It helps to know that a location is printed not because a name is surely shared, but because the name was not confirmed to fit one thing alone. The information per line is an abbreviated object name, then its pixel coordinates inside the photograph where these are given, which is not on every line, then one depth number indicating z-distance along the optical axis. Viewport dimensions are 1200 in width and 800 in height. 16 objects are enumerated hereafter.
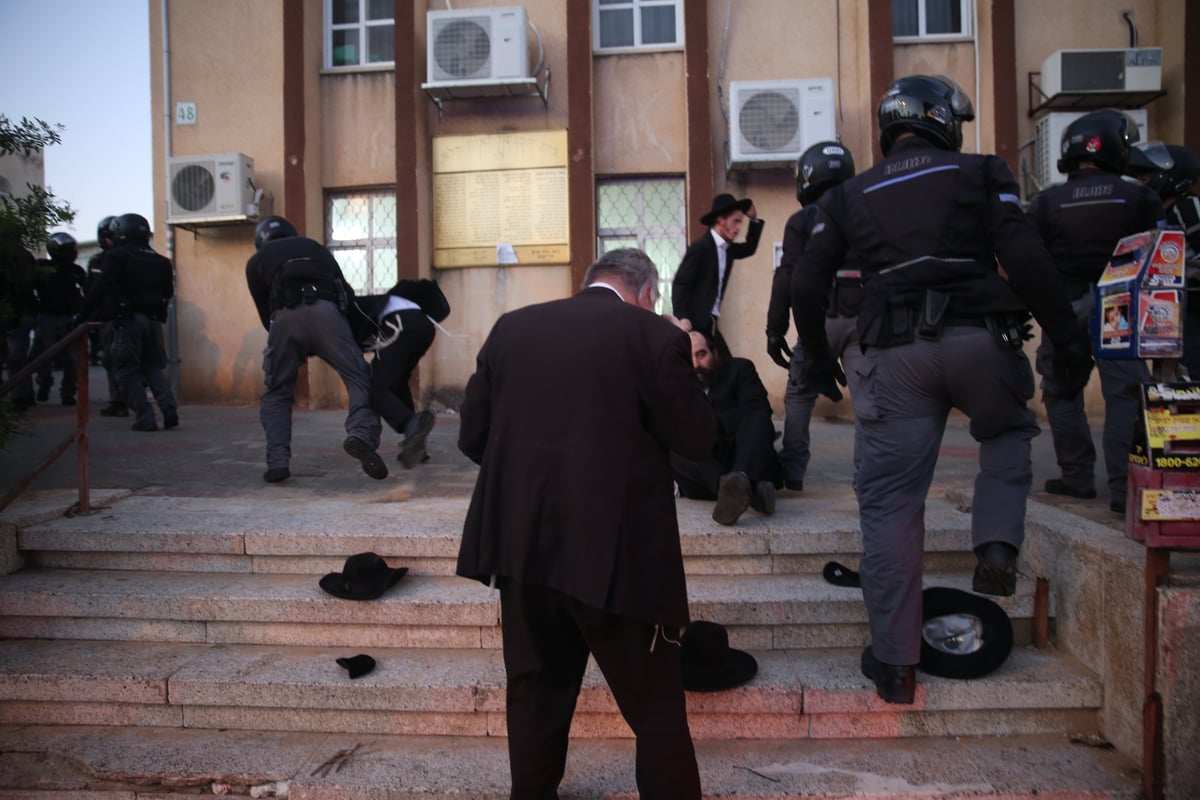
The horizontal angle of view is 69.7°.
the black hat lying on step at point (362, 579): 3.75
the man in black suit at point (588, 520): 2.36
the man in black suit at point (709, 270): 5.64
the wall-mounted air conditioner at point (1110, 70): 9.17
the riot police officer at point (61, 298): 9.81
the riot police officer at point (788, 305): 4.50
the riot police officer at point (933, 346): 2.99
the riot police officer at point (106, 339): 8.99
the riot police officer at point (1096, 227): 4.43
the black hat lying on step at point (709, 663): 3.23
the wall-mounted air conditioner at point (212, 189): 10.00
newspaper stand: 2.84
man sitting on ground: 4.14
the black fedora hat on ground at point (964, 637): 3.30
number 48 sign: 10.50
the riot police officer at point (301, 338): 5.49
